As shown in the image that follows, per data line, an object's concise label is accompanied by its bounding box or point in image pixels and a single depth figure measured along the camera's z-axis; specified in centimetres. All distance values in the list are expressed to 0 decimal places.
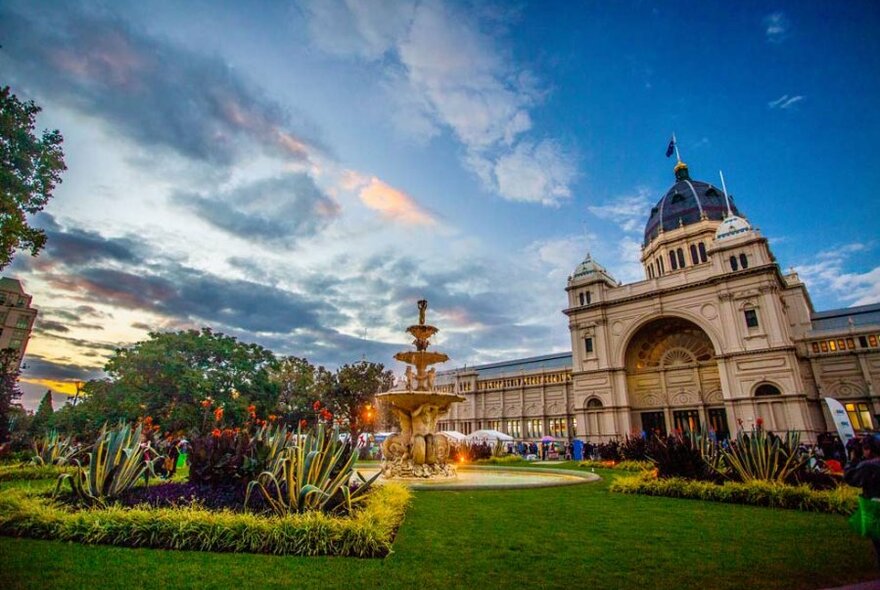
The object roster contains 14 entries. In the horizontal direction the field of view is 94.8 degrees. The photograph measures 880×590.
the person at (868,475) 458
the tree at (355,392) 4416
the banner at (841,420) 1819
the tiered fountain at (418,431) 1471
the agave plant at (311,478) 707
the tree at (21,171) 1237
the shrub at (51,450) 1670
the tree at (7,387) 2156
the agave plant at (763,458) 1065
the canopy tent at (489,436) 3569
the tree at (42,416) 4692
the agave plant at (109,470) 760
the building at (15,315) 6506
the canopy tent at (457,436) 3423
